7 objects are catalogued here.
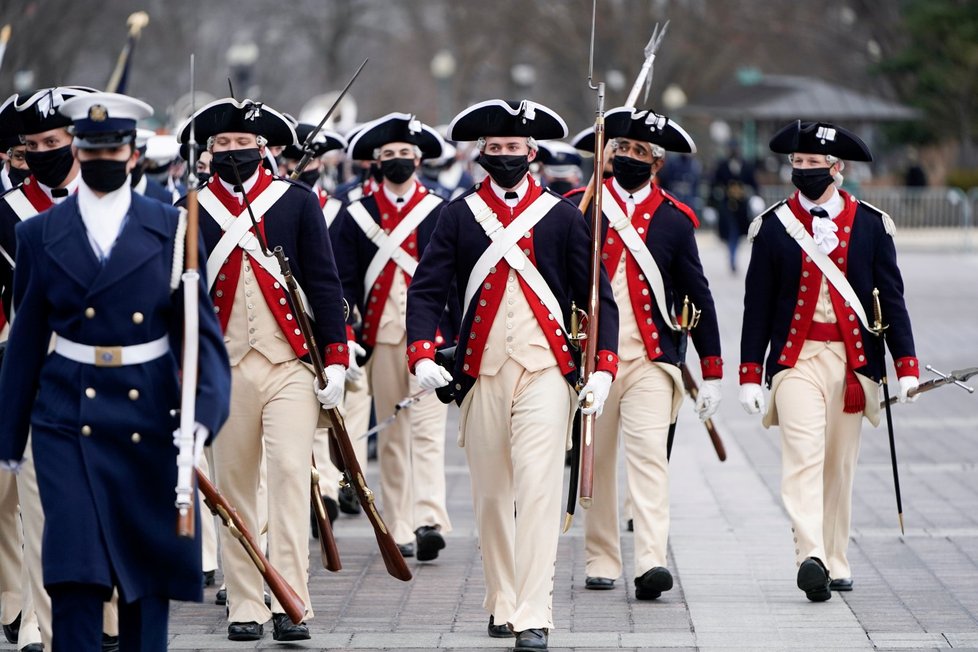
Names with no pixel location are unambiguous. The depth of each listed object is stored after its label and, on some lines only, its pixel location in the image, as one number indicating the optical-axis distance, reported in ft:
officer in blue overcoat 37.37
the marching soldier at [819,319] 53.31
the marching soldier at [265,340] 48.21
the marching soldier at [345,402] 65.05
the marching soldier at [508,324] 47.78
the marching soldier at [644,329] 54.54
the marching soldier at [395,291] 62.44
